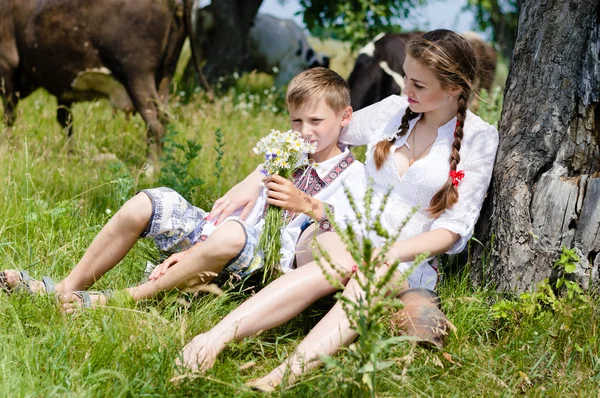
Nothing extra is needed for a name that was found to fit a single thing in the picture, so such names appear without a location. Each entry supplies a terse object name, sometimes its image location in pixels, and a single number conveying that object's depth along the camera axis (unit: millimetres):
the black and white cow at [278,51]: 11859
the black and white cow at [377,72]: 7398
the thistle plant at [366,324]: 1995
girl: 2553
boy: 2783
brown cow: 5992
